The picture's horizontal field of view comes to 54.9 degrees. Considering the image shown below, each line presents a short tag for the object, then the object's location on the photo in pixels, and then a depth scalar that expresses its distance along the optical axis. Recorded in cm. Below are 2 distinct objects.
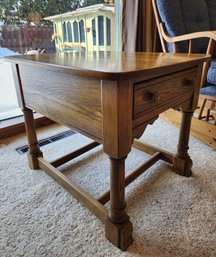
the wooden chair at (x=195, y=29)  124
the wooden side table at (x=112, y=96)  59
